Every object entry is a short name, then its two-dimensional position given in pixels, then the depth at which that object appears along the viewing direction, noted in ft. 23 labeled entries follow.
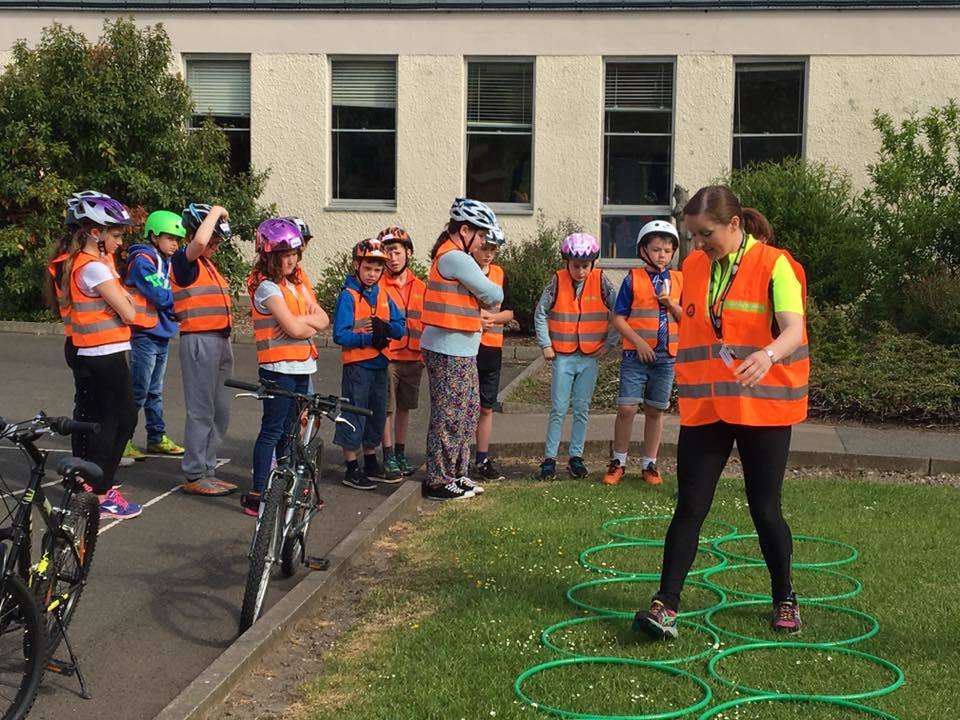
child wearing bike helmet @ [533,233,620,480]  32.55
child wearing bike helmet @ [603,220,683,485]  31.60
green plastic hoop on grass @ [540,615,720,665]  18.67
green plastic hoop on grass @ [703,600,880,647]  19.49
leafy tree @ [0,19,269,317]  62.49
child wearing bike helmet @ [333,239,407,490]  30.53
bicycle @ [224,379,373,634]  20.63
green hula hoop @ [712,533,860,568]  23.82
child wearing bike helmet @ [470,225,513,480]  32.42
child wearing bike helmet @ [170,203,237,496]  29.55
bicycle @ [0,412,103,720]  16.02
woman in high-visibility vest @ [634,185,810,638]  19.54
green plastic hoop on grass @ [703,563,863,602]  21.77
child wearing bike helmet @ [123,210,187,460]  31.14
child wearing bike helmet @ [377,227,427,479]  31.86
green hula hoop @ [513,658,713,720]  16.44
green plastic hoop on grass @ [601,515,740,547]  25.77
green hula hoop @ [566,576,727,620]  20.86
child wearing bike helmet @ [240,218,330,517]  27.17
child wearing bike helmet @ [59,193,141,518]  26.05
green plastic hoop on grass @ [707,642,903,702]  17.15
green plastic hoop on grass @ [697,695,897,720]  16.52
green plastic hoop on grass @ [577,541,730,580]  23.27
